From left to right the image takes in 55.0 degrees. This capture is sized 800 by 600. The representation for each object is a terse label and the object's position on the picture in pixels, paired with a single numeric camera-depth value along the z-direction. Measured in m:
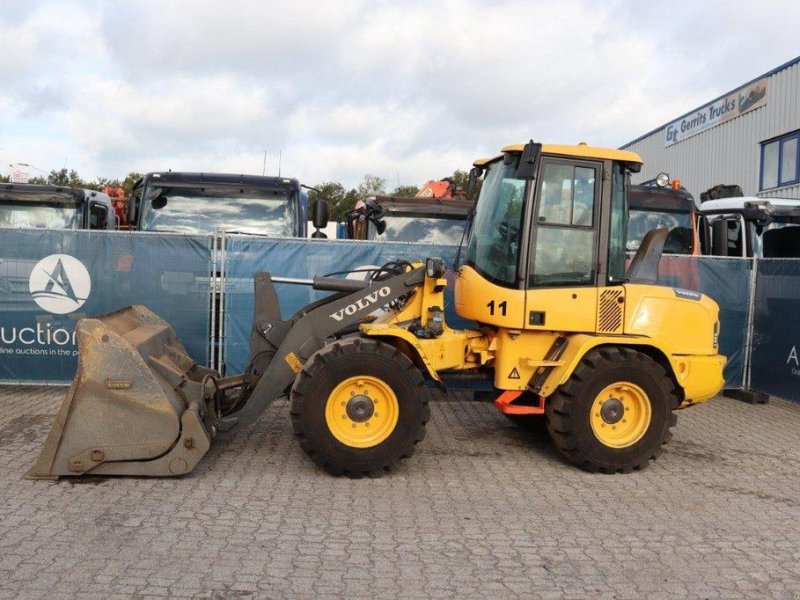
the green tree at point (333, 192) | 42.16
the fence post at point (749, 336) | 9.98
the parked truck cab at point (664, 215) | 11.00
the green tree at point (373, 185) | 45.12
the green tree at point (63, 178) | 37.78
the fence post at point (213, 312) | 9.03
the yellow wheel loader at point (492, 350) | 5.56
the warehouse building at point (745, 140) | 20.72
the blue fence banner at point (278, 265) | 9.13
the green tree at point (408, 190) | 36.23
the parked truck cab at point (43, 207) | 10.94
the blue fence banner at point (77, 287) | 8.85
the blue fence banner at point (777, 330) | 9.32
